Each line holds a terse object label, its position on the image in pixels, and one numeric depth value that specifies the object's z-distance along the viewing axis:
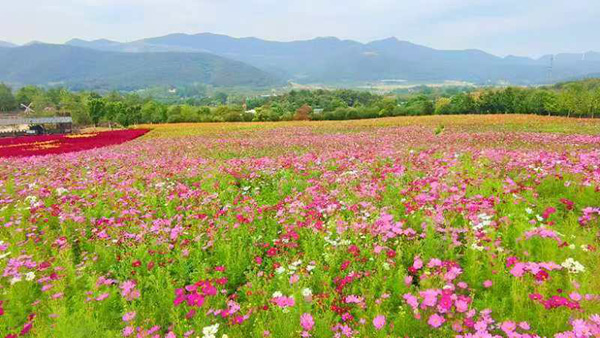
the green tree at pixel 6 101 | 147.59
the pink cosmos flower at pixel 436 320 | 3.23
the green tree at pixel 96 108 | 79.94
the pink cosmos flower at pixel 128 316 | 3.65
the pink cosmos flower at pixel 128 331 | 3.56
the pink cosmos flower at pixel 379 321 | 3.28
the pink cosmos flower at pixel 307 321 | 3.43
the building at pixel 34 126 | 61.50
